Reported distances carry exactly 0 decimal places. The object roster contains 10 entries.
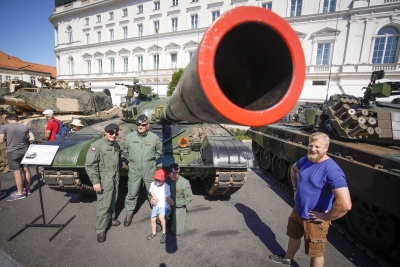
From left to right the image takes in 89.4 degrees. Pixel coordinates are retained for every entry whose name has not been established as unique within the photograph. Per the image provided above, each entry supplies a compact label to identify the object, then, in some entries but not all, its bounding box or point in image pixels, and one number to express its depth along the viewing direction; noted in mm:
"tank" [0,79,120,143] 8539
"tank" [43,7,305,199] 881
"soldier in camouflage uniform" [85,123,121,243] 3133
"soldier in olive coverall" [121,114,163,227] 3369
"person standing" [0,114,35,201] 4188
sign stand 3219
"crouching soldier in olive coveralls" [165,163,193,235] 3291
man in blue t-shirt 2039
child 3250
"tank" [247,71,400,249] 2803
